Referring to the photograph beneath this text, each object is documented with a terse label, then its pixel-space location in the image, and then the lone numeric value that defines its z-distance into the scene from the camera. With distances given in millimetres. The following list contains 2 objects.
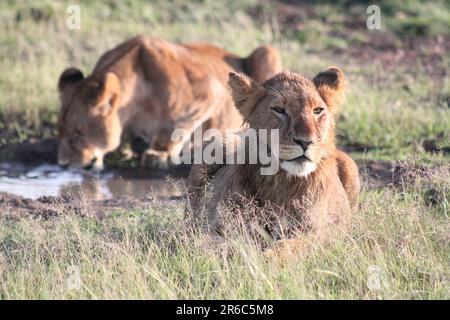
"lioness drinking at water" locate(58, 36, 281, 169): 19750
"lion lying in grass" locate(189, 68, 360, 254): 11391
